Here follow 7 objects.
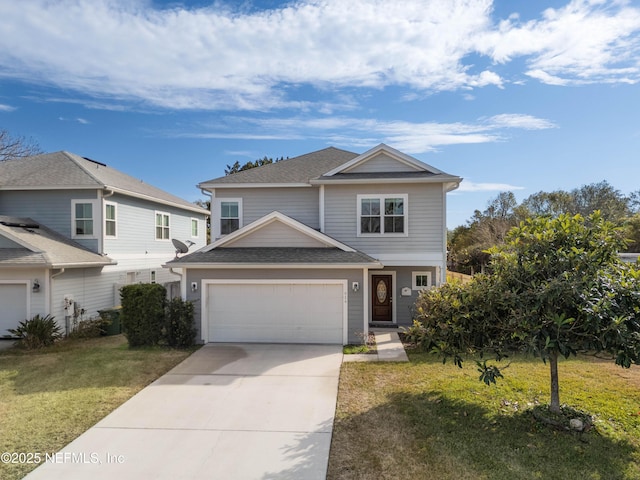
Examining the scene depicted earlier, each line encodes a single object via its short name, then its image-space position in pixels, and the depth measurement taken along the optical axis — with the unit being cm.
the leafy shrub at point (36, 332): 1046
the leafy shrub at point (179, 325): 1029
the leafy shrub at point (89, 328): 1200
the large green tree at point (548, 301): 483
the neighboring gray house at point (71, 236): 1131
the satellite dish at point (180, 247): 1228
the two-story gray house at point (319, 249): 1064
